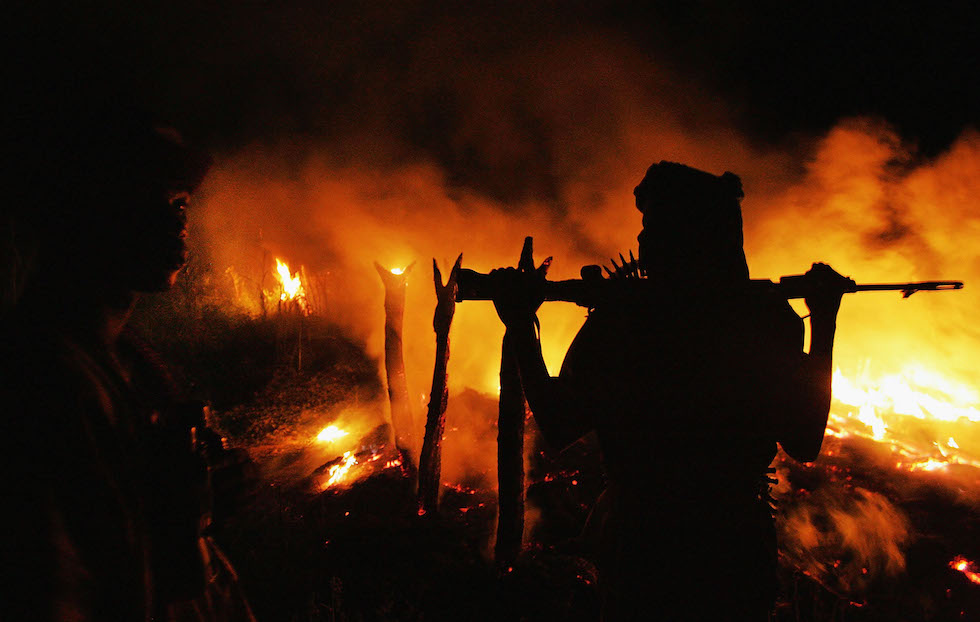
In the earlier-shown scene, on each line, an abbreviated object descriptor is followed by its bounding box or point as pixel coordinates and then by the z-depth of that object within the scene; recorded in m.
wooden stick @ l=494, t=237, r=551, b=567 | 5.72
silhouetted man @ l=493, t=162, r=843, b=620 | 2.00
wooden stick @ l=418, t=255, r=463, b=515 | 8.59
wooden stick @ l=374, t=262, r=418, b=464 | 11.38
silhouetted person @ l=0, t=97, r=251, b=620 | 1.13
